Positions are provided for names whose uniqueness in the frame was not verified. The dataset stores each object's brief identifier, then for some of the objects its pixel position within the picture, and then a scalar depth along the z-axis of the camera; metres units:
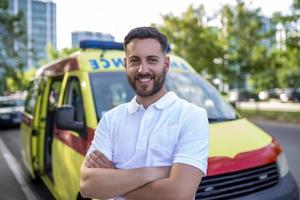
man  2.09
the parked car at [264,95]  45.69
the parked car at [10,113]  17.06
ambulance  3.37
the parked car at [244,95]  44.11
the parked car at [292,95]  38.81
